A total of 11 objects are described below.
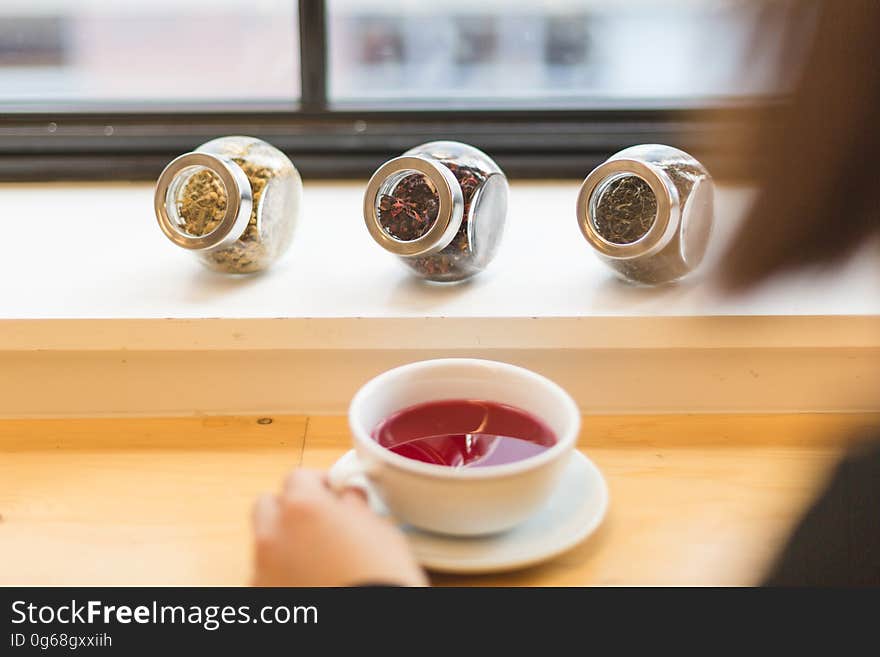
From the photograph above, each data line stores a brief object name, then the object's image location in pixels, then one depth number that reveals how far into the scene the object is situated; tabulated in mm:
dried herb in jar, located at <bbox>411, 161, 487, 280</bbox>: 771
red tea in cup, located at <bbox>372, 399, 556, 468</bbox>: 608
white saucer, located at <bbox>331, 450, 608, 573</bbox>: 566
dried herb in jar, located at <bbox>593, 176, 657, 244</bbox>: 767
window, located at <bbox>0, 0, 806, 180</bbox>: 1064
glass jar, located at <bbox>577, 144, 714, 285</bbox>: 750
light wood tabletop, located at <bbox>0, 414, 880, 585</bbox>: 598
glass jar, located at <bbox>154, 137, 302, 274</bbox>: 765
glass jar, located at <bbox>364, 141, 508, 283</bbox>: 751
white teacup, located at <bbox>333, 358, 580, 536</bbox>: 540
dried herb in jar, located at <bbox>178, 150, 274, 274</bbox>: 785
